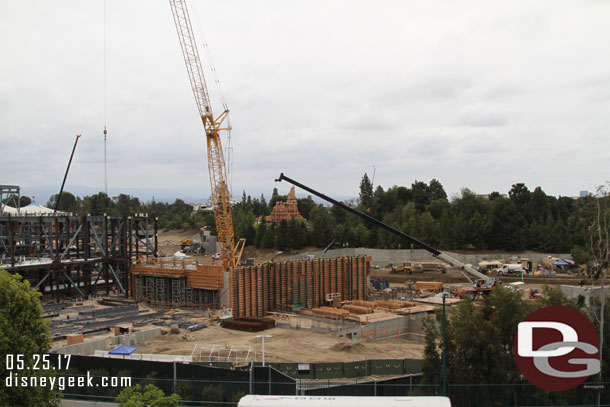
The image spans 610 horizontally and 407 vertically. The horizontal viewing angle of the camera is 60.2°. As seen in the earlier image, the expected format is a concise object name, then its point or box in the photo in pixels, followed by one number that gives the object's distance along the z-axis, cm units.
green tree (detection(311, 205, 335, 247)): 10316
